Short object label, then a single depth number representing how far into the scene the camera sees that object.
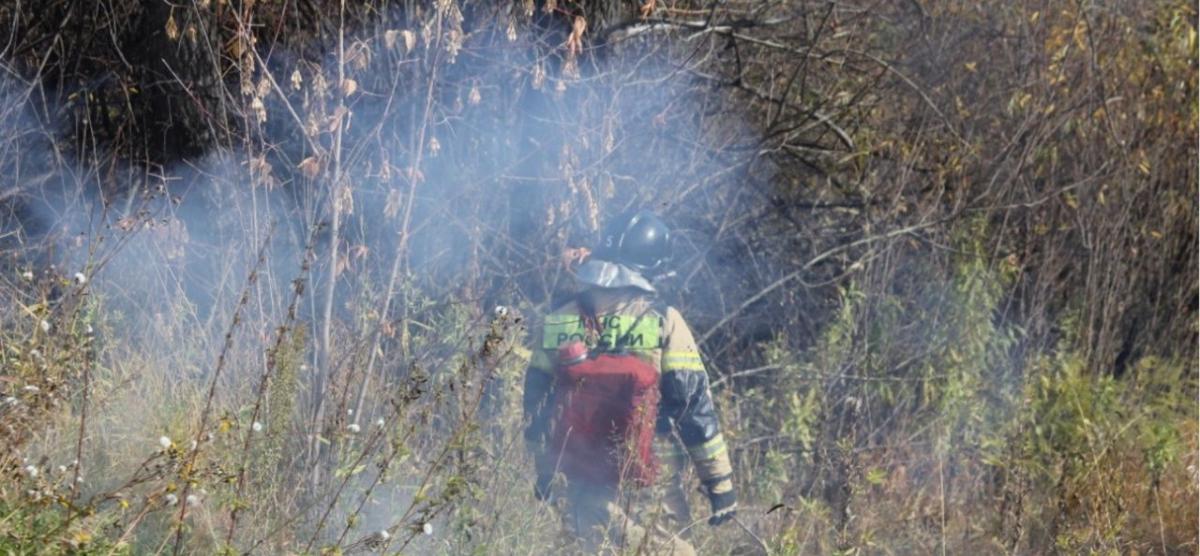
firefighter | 11.27
